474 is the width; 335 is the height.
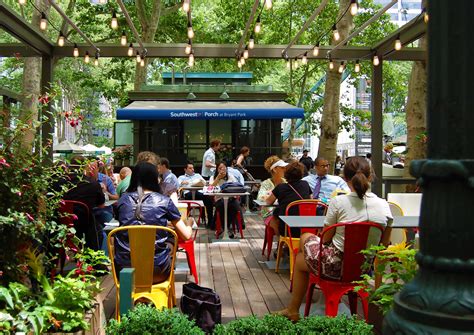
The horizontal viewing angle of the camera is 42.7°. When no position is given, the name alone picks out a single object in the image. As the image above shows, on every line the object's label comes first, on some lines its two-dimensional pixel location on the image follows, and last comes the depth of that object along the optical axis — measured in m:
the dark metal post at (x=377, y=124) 11.80
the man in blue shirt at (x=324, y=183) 8.01
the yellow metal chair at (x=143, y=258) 4.35
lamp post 1.43
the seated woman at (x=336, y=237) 4.68
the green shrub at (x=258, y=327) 2.97
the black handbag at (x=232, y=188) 9.45
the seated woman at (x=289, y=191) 7.06
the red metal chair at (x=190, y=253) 6.44
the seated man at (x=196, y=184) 11.40
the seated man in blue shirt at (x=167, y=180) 7.65
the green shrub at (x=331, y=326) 3.00
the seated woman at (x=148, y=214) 4.52
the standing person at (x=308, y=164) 12.45
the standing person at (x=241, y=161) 13.53
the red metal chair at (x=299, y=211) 6.47
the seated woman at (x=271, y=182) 8.44
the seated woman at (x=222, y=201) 10.04
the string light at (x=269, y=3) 7.59
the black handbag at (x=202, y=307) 4.17
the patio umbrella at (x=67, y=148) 27.84
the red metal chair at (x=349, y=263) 4.56
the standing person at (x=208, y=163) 13.07
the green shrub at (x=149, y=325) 2.95
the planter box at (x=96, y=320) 3.15
